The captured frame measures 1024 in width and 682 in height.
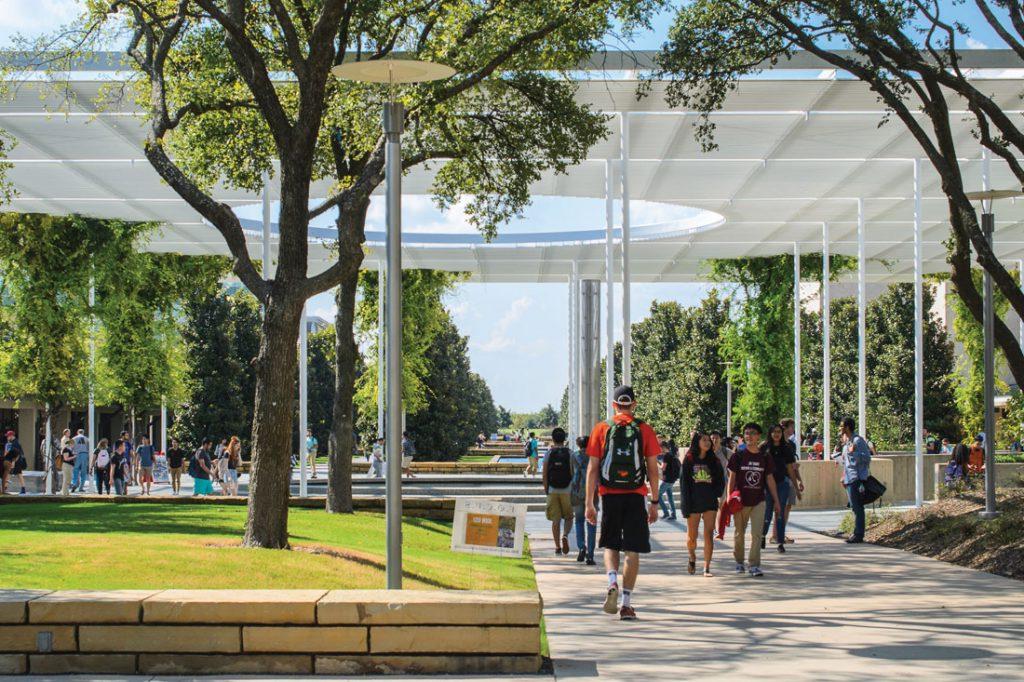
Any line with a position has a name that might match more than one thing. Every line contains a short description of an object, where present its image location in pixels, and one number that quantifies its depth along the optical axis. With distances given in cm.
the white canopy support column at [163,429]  4920
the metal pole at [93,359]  3405
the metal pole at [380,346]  3720
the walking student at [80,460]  3192
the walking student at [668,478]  1920
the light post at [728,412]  5779
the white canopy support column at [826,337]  3218
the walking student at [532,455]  3953
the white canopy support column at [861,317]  2834
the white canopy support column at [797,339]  3431
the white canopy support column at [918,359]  2370
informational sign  983
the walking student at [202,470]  2894
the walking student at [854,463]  1677
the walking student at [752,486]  1349
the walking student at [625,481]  990
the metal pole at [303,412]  2466
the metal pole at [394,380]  877
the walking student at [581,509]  1495
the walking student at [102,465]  3014
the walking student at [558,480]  1546
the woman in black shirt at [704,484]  1347
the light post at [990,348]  1638
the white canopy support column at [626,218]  2110
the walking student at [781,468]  1597
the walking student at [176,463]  3284
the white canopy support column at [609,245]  2359
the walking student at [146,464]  3224
